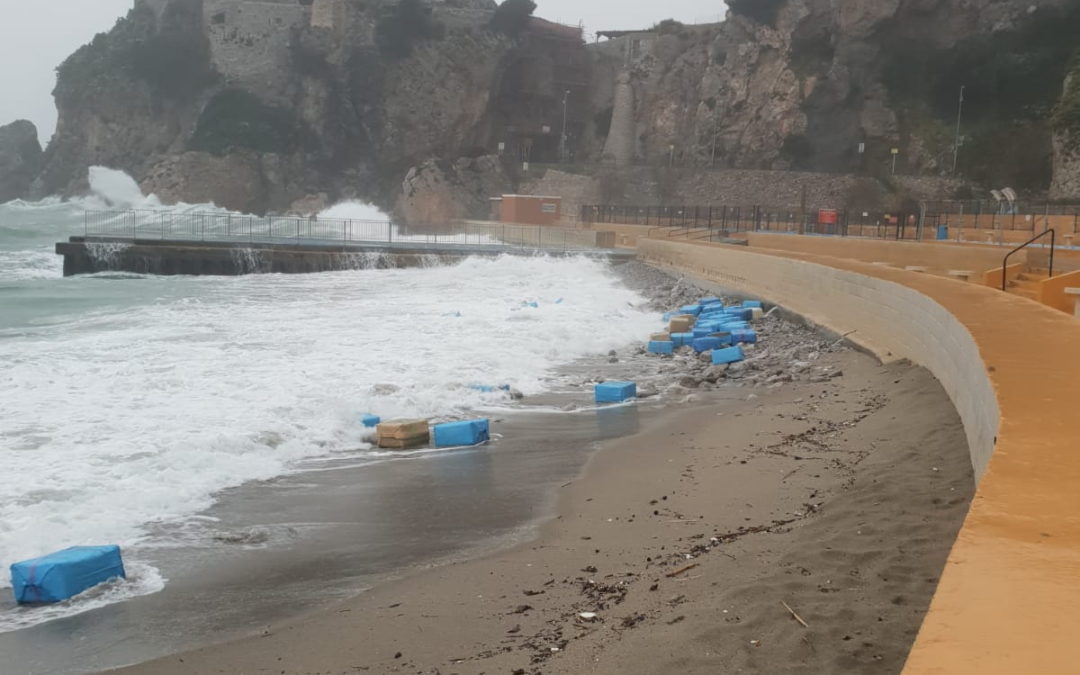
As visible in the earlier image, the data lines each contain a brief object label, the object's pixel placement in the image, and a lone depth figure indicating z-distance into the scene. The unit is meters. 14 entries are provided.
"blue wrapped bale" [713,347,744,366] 15.58
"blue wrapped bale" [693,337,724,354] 17.36
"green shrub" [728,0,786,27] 69.12
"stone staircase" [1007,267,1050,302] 16.55
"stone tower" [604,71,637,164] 80.06
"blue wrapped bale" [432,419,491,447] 10.49
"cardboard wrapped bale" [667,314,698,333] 19.73
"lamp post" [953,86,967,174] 59.19
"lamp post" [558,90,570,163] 87.07
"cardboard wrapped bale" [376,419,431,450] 10.49
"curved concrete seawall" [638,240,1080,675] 2.95
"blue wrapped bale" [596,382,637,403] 13.12
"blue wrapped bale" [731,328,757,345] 17.56
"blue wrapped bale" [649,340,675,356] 17.92
